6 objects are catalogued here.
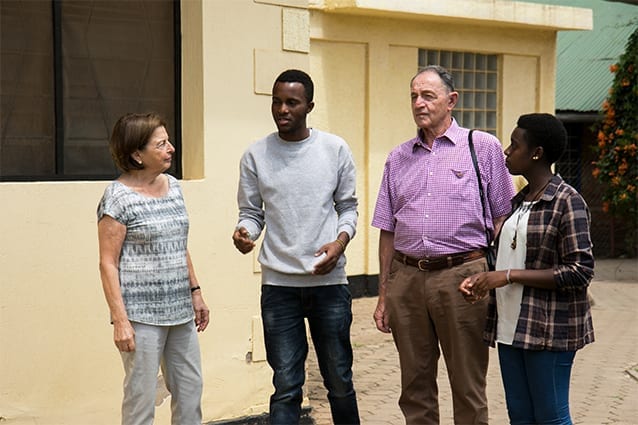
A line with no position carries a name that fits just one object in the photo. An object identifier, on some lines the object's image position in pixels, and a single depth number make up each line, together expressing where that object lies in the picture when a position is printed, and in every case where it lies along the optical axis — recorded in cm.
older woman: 474
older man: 510
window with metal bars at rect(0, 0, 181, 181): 609
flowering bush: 1631
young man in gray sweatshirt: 511
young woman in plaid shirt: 452
